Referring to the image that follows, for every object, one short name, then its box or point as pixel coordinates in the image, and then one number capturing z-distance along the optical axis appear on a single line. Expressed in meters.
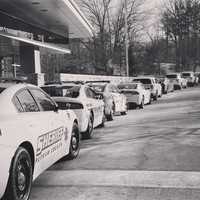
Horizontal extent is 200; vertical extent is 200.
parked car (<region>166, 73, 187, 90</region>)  46.40
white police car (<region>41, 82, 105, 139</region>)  11.60
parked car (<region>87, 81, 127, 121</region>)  17.48
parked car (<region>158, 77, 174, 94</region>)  39.78
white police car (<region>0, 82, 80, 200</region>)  5.64
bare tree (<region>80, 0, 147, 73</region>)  68.44
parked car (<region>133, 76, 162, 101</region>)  30.08
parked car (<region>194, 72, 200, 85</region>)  57.53
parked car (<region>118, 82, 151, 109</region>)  23.38
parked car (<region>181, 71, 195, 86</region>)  54.25
